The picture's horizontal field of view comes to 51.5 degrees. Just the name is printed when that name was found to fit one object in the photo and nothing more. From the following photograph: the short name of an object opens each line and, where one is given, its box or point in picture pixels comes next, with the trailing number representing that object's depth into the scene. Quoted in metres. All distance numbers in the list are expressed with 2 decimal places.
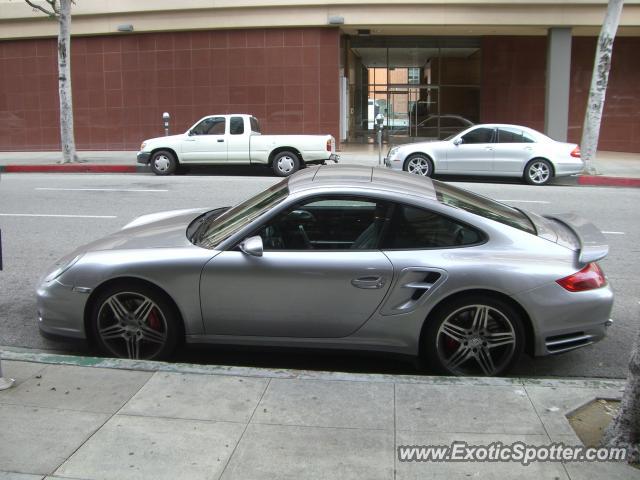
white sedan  15.36
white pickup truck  16.47
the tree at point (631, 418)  3.35
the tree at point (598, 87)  16.53
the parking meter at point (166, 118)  20.35
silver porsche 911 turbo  4.46
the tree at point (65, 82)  18.42
